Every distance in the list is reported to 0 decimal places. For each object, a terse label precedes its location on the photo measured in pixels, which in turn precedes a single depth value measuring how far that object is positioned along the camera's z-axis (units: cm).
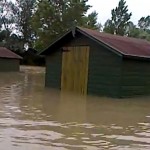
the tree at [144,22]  9925
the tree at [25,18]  6925
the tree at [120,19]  7350
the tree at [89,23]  5071
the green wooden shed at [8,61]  4062
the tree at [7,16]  7262
